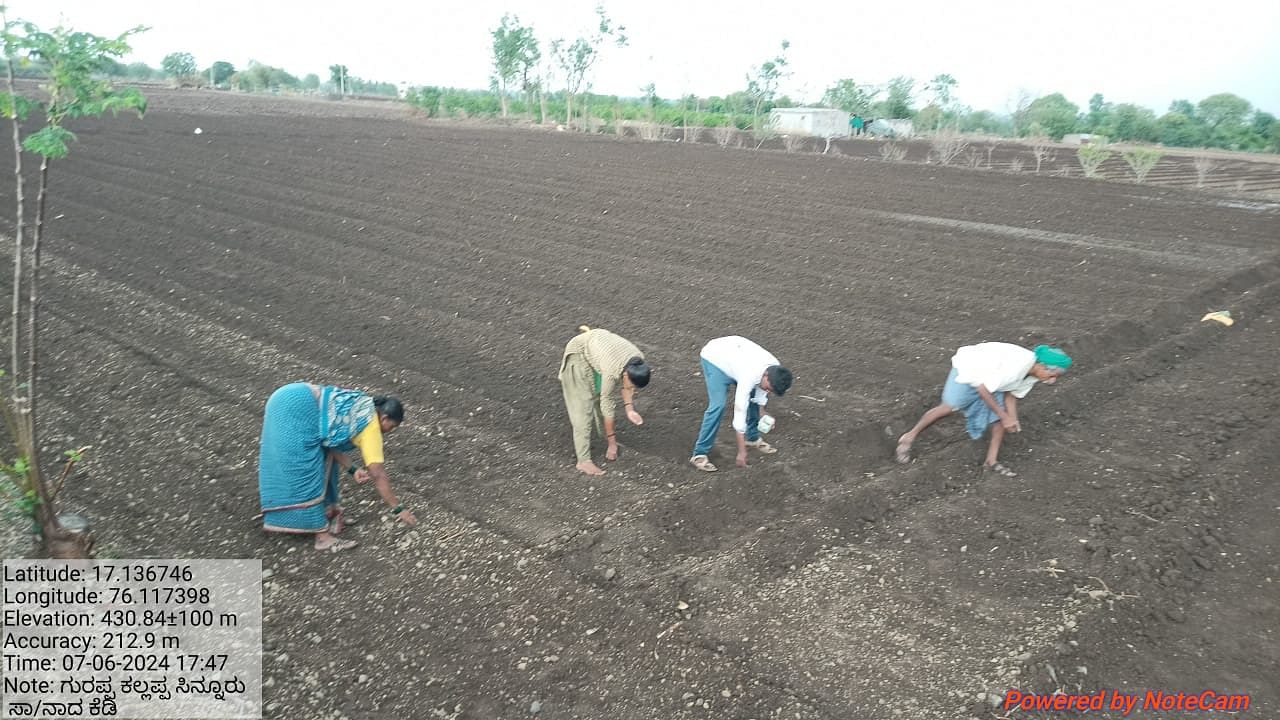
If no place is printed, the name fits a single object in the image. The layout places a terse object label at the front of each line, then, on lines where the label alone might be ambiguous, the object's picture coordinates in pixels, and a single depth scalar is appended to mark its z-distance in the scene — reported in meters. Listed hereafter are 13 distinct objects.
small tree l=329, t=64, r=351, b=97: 82.62
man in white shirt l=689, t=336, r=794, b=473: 5.68
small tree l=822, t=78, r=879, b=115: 55.81
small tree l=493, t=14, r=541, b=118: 58.62
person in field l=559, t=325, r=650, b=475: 5.79
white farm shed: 47.41
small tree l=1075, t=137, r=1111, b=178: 24.08
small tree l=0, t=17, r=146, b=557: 4.08
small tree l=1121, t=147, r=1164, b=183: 23.39
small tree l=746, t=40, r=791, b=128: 51.75
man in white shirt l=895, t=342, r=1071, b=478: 5.96
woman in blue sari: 4.97
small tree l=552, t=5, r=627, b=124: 56.44
